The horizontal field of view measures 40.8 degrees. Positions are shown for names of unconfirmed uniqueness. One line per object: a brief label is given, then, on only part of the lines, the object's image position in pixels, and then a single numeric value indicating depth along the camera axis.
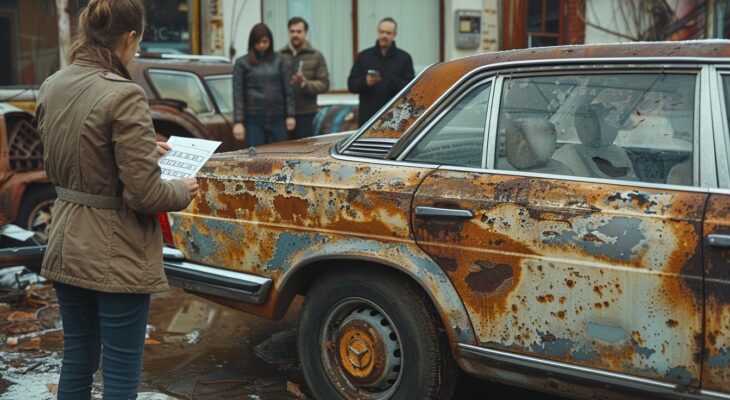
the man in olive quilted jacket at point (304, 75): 9.08
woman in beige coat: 3.09
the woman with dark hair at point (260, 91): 8.63
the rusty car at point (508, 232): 3.41
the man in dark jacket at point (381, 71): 8.81
